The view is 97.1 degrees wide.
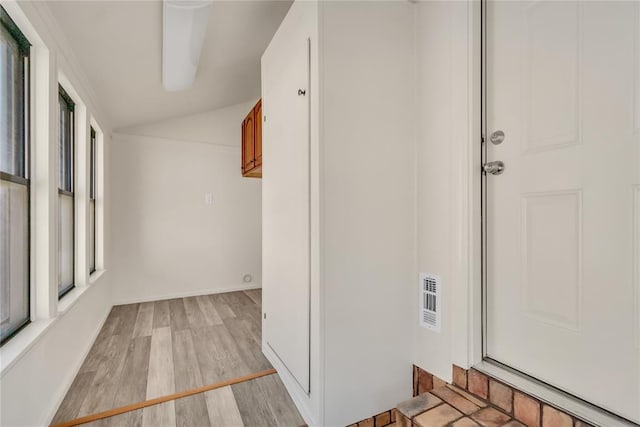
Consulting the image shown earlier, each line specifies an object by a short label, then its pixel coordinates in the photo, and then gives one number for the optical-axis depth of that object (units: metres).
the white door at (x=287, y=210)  1.47
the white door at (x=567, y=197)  0.92
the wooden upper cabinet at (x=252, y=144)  2.76
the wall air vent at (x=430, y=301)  1.41
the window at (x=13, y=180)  1.27
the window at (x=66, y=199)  1.99
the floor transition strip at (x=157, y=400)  1.45
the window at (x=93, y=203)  2.82
